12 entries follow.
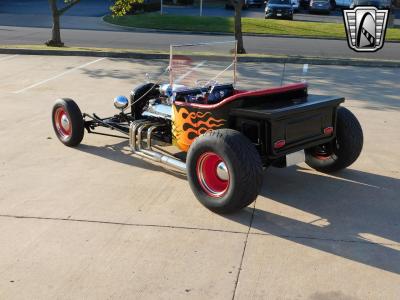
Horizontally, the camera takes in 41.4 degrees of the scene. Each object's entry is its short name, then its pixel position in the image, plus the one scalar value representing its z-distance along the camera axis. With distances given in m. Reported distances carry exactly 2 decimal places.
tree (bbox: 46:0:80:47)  15.48
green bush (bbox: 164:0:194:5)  39.56
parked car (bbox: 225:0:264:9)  36.83
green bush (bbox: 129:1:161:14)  31.64
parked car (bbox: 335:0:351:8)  37.12
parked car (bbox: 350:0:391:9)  26.96
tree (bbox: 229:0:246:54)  14.71
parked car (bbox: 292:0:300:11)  34.08
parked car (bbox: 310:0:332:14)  34.03
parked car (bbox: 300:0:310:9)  37.12
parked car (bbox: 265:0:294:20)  28.12
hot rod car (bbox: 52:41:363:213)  4.35
